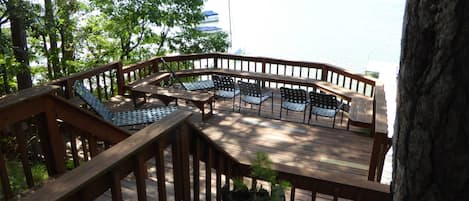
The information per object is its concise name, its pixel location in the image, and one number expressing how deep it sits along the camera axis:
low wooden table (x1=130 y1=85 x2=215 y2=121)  6.26
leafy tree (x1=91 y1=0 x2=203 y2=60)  9.31
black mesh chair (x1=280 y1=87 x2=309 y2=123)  6.34
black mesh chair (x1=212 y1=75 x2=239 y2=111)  7.08
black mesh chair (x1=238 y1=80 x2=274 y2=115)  6.72
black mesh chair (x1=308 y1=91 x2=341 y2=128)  5.96
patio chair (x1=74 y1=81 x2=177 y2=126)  4.79
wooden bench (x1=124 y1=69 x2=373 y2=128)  5.60
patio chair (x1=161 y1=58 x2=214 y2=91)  7.71
